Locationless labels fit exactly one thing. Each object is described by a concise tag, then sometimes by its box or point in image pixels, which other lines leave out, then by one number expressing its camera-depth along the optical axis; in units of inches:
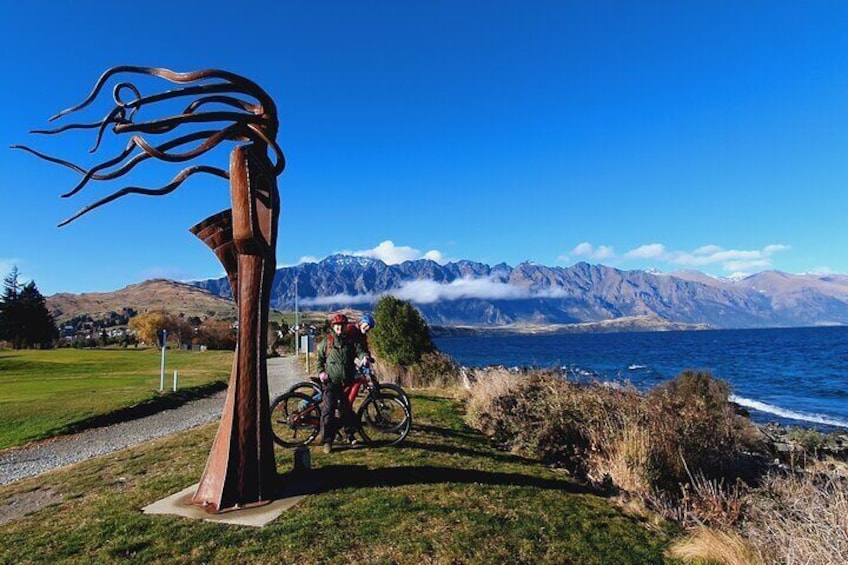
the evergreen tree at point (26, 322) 2349.9
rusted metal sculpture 245.1
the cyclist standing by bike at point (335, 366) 343.3
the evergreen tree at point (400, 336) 869.8
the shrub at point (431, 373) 807.7
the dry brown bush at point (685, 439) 346.9
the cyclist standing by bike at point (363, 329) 351.9
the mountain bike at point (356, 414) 361.7
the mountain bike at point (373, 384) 362.2
